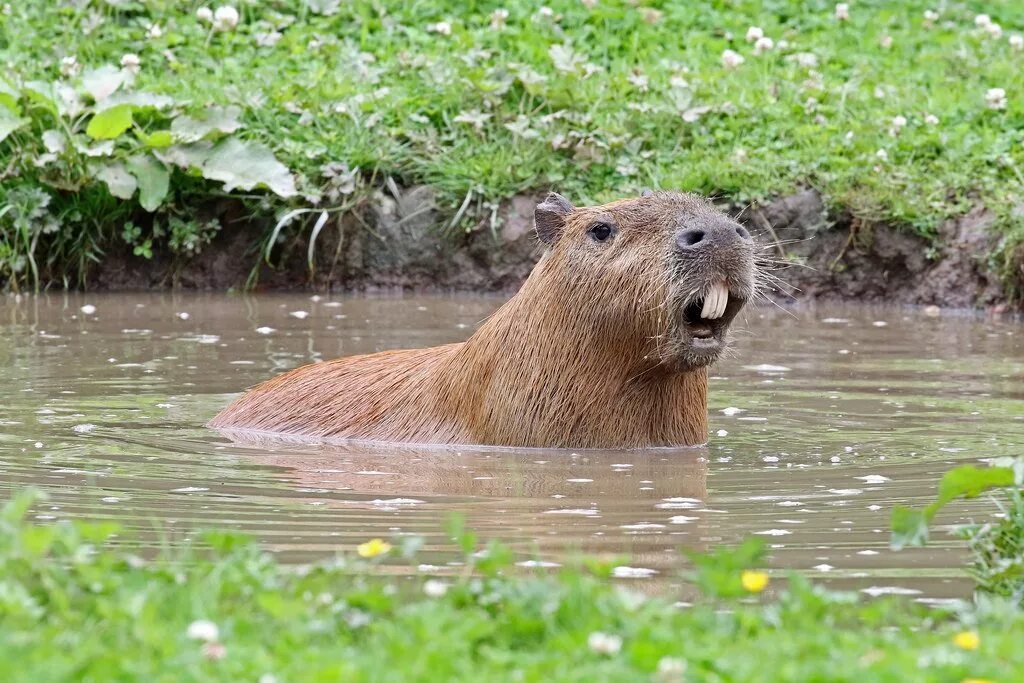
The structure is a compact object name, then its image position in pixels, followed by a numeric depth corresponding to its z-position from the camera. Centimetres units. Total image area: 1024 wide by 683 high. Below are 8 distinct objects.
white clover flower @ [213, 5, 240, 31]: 2662
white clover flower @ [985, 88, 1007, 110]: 2353
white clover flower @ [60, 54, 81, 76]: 2434
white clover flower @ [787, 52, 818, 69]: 2614
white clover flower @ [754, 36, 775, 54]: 2624
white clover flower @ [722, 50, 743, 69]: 2533
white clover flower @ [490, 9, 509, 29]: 2695
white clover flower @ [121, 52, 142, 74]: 2470
